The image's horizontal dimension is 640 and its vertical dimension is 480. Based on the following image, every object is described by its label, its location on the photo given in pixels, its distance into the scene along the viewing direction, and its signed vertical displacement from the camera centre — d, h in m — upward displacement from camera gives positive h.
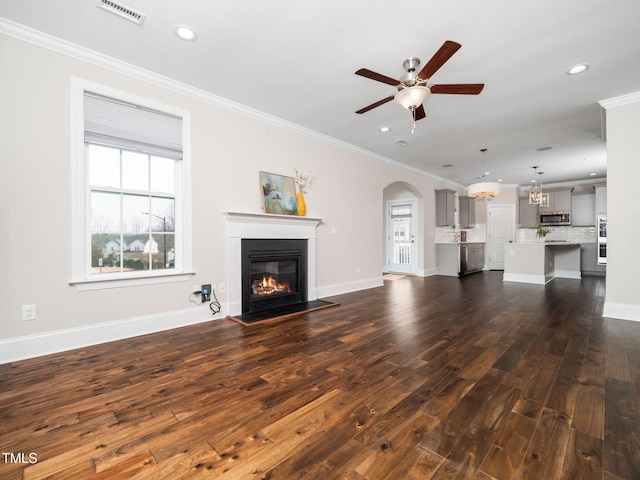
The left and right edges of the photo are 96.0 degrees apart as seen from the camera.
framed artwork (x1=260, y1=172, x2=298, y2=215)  4.14 +0.68
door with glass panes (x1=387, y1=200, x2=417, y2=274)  8.04 +0.08
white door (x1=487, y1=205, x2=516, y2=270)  9.19 +0.25
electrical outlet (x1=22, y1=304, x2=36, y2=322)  2.47 -0.62
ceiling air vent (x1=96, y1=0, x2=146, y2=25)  2.21 +1.81
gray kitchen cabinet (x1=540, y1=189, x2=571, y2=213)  8.25 +1.09
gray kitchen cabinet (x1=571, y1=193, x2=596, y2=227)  7.95 +0.80
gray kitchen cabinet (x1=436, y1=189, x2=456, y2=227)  8.08 +0.85
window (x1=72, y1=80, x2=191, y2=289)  2.76 +0.54
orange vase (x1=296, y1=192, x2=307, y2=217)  4.48 +0.55
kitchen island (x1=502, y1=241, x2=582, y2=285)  6.33 -0.56
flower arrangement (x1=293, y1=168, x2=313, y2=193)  4.59 +0.96
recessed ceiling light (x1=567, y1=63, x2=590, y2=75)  2.95 +1.77
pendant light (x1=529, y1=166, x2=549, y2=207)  7.09 +1.08
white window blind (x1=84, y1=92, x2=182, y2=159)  2.81 +1.19
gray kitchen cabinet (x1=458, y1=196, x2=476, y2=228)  9.02 +0.87
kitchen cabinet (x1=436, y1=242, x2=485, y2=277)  7.64 -0.54
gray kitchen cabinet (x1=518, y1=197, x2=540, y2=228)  8.76 +0.77
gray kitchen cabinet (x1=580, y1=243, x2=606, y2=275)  7.75 -0.60
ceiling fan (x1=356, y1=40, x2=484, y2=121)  2.35 +1.36
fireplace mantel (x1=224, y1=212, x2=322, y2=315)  3.74 +0.11
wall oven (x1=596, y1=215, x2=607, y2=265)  7.52 +0.01
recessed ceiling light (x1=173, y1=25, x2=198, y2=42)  2.45 +1.80
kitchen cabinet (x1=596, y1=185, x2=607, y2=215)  7.50 +1.01
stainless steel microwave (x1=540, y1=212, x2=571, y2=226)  8.34 +0.59
